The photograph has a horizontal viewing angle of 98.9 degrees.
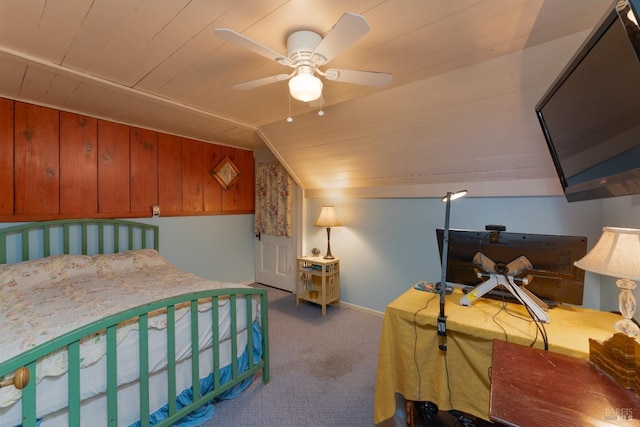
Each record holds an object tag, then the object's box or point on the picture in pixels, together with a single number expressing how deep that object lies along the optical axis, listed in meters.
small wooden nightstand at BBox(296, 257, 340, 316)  3.28
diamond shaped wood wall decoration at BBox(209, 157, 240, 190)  3.96
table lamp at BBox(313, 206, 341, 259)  3.39
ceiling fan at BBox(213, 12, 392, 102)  1.23
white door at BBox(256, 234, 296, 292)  4.10
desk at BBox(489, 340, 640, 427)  0.81
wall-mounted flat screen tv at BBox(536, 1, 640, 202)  0.86
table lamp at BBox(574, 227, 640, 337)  1.02
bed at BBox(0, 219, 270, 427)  1.20
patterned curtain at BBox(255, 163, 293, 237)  3.98
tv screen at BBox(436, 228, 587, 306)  1.44
